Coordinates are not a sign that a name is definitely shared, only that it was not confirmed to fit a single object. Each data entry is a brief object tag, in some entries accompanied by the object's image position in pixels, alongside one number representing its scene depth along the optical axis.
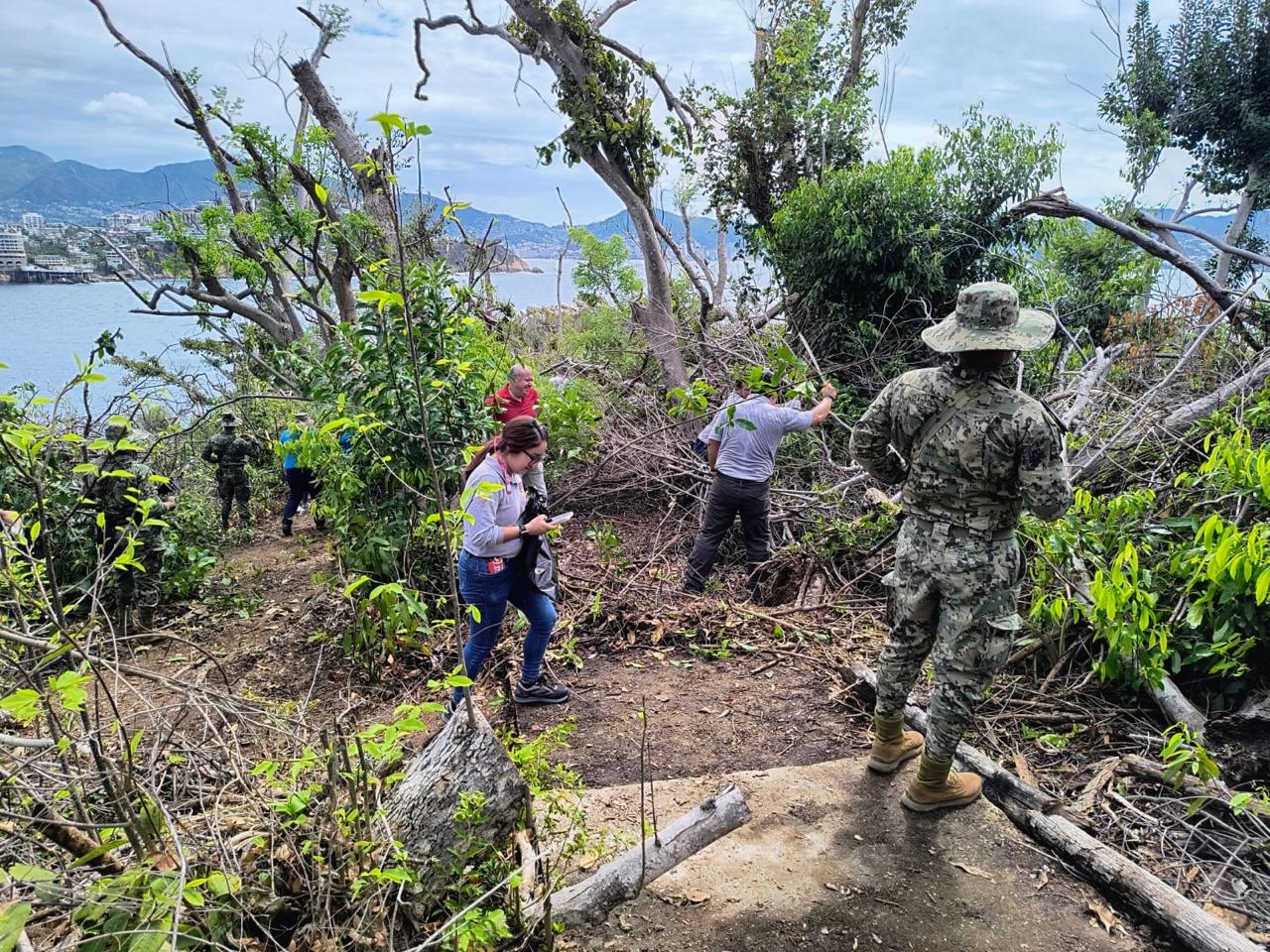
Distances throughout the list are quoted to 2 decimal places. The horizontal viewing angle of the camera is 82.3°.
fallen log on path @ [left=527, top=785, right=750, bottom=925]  2.50
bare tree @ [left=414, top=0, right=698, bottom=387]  10.38
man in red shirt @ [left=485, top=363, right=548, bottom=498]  6.43
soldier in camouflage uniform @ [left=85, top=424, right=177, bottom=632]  6.18
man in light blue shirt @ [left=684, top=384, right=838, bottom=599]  5.46
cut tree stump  2.58
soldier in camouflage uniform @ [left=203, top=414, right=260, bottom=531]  9.11
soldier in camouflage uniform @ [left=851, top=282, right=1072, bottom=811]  2.90
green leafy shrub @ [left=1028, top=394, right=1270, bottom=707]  3.58
